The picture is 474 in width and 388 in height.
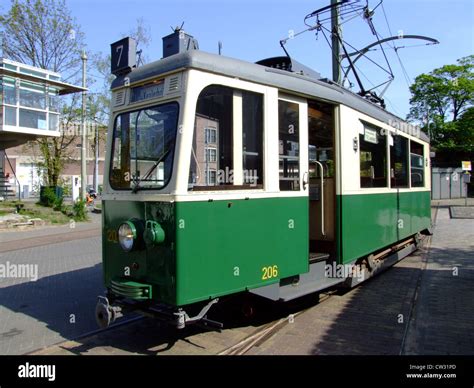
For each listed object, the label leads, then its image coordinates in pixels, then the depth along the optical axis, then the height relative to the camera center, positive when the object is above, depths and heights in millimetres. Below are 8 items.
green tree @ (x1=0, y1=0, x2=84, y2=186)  21422 +7651
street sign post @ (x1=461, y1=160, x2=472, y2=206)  25927 +1611
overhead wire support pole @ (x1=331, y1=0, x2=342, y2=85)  10711 +3804
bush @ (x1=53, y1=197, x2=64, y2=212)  20828 -410
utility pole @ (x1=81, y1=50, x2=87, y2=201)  21686 +2093
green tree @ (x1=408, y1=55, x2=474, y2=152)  38875 +8656
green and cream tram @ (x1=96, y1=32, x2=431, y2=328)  4250 +116
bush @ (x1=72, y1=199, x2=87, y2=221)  19859 -678
